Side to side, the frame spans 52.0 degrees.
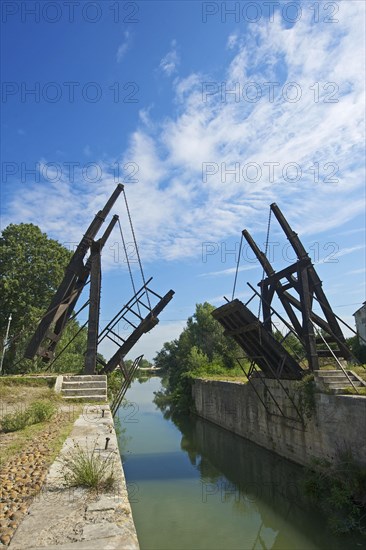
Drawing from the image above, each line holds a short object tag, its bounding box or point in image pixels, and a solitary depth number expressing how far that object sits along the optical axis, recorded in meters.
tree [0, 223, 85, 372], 22.83
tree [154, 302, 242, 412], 27.77
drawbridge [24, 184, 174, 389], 11.43
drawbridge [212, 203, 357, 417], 11.84
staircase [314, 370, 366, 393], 9.91
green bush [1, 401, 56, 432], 6.97
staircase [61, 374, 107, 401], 10.09
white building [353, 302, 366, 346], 30.20
